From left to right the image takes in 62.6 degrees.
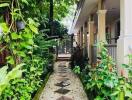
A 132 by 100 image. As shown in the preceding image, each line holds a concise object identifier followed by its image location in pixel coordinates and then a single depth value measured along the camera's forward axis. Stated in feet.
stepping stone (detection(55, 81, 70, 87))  10.85
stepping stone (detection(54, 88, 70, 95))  9.31
